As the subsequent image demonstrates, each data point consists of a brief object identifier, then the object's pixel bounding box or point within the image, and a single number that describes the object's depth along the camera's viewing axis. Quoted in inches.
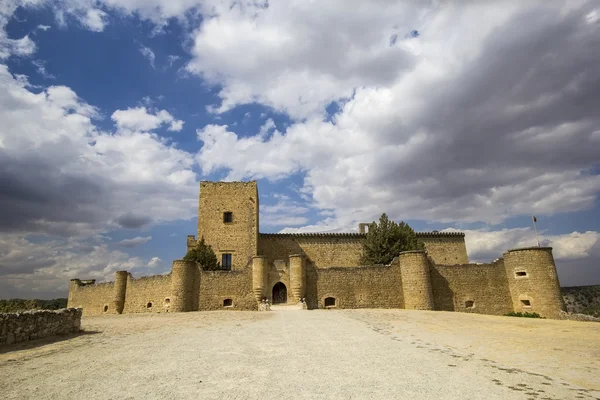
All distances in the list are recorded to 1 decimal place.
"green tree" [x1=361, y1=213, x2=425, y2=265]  1115.0
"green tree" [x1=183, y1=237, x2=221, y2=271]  1050.7
